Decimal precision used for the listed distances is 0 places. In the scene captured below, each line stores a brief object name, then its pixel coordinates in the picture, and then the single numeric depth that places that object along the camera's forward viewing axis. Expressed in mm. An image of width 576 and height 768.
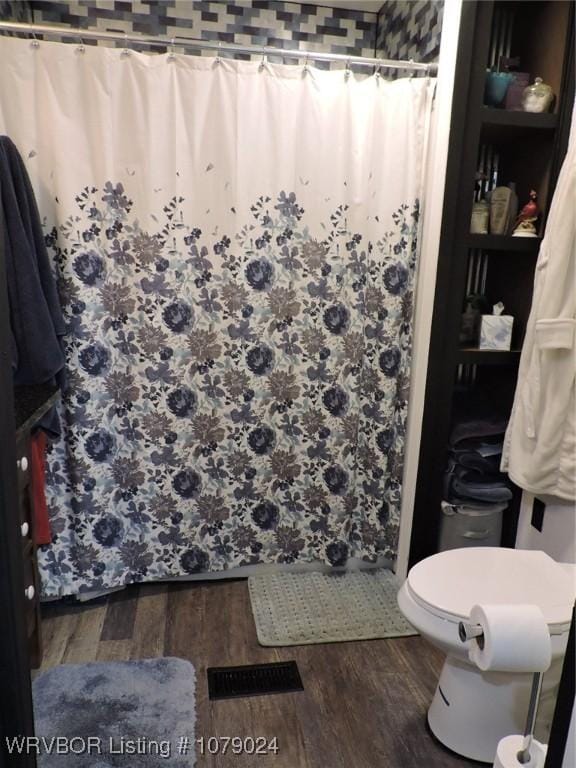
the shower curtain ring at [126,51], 1770
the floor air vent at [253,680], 1662
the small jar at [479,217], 1972
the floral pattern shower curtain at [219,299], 1823
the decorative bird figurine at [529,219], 1906
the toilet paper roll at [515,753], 1149
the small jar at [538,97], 1821
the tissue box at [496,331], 1979
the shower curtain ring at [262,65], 1871
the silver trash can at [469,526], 2066
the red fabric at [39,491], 1644
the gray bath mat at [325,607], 1940
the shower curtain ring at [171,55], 1791
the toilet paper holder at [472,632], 1107
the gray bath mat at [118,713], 1423
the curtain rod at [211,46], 1690
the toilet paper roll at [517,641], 1051
